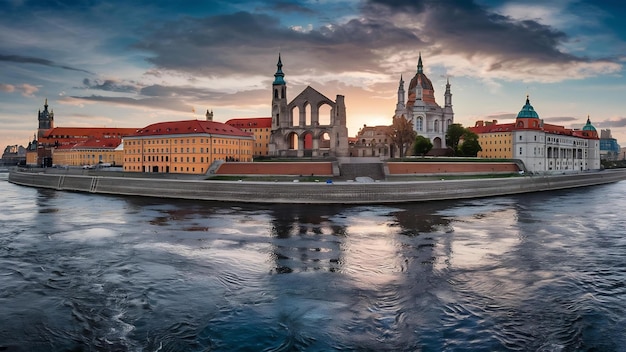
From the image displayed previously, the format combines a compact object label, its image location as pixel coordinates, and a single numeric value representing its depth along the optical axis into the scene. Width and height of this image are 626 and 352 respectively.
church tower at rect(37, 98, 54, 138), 158.38
